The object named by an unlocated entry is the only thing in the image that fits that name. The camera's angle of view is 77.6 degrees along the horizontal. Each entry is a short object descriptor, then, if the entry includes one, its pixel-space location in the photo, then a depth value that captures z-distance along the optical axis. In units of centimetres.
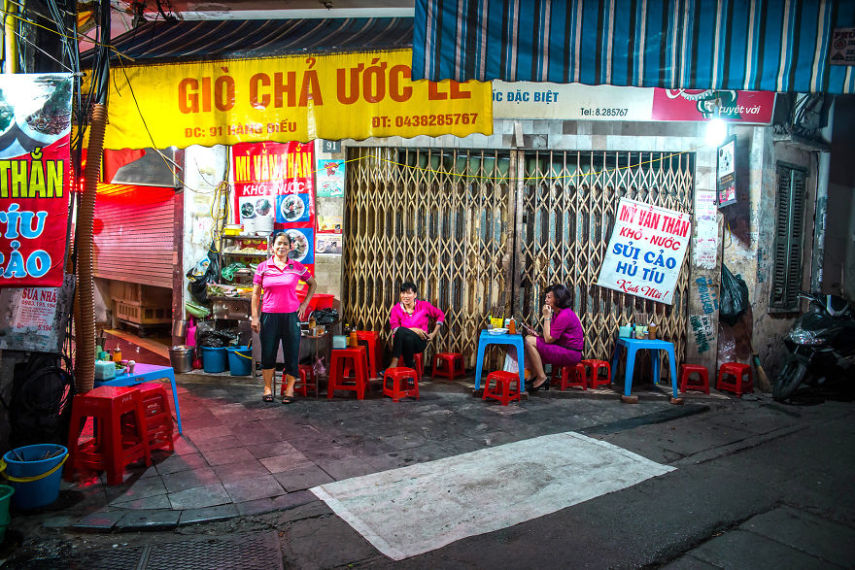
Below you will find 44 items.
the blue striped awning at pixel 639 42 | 388
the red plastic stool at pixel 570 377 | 694
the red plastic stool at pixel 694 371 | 698
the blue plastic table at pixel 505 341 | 656
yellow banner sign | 471
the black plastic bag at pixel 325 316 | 667
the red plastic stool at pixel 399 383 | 636
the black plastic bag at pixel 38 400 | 391
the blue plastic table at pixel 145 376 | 440
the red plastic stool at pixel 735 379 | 700
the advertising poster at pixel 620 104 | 722
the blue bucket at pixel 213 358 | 762
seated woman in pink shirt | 697
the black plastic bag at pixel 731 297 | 739
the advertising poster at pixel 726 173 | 700
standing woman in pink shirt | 612
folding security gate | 764
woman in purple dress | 674
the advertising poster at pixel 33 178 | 366
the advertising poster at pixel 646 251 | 754
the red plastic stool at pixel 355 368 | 641
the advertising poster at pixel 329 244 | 770
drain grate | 297
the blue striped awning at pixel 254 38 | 499
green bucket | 310
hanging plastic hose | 416
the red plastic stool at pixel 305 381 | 646
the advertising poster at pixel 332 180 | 771
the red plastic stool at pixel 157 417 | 443
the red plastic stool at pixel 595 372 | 712
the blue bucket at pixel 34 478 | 345
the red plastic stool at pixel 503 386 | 628
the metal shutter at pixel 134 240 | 878
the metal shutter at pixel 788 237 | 772
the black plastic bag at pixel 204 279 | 800
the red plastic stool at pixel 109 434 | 388
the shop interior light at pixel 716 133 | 736
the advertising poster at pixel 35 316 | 381
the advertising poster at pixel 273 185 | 779
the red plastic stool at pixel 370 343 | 717
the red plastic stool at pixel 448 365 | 753
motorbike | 679
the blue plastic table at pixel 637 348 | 661
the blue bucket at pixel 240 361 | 749
